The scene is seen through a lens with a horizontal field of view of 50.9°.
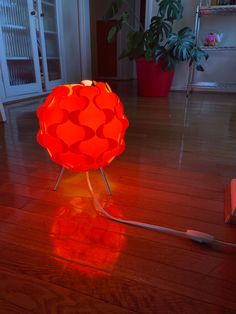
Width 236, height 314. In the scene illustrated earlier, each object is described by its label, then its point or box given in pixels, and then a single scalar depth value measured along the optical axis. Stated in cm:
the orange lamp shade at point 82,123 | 61
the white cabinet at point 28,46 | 243
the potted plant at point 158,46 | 243
